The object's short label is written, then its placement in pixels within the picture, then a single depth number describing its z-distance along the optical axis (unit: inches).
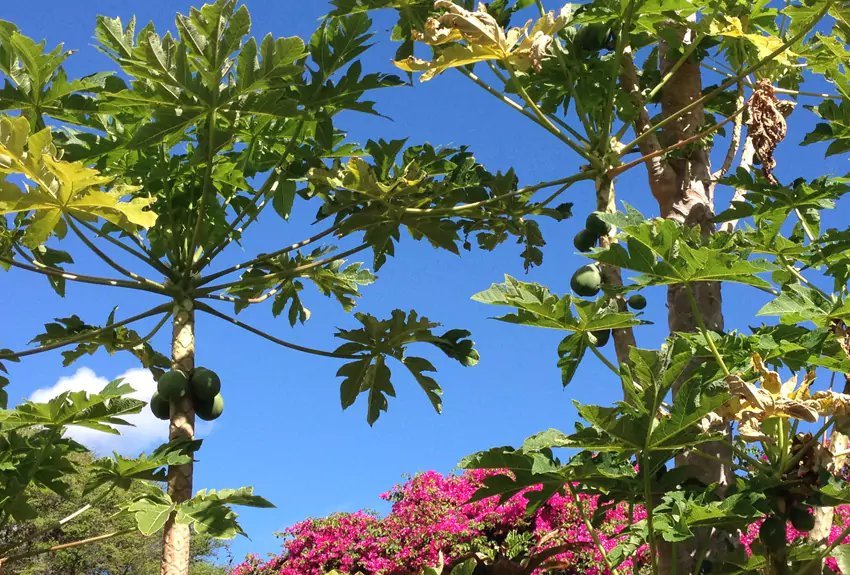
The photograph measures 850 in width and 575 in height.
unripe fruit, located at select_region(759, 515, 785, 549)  112.3
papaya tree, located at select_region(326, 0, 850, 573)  108.7
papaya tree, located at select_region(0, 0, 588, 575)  140.3
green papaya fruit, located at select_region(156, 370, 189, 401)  157.8
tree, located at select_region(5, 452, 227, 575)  845.8
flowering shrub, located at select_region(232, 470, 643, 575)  301.9
